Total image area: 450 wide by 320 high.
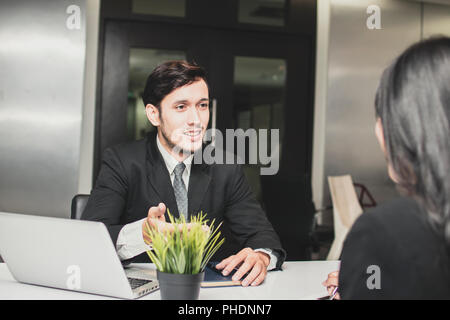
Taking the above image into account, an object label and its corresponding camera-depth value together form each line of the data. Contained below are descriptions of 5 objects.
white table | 1.25
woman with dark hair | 0.77
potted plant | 1.06
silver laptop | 1.14
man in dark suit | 1.96
